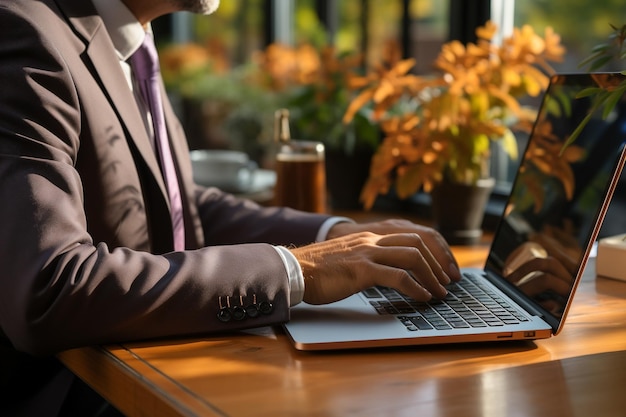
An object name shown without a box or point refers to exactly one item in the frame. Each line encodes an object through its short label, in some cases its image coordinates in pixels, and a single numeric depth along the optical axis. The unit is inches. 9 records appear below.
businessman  39.3
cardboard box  54.2
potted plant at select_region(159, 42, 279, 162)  104.2
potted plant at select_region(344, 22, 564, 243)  67.2
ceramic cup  86.7
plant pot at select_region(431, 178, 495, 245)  68.7
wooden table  32.1
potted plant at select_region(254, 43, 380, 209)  84.4
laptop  39.8
